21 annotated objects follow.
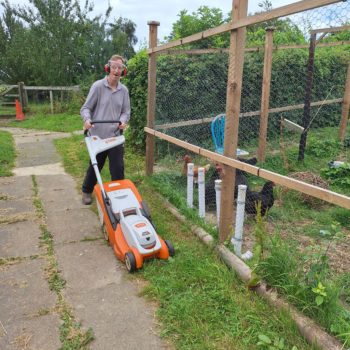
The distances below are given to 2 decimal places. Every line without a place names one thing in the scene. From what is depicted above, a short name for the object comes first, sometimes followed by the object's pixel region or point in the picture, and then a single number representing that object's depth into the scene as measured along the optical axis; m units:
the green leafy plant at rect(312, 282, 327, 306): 2.25
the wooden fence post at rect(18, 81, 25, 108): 13.74
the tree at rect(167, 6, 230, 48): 10.77
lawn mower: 3.08
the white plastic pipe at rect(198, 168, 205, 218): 3.95
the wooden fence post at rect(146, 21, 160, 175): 4.79
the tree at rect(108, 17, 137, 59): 17.94
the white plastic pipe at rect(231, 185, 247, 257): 3.14
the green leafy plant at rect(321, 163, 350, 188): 5.08
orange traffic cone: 12.58
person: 4.00
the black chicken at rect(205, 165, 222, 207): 4.47
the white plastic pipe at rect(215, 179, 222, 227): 3.62
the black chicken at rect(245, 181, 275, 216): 4.00
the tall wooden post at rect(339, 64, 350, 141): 6.74
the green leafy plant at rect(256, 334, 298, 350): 2.20
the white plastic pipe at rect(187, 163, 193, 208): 4.14
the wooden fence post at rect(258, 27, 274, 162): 5.39
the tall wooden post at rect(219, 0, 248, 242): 2.88
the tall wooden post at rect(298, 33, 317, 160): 5.46
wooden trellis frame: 2.27
